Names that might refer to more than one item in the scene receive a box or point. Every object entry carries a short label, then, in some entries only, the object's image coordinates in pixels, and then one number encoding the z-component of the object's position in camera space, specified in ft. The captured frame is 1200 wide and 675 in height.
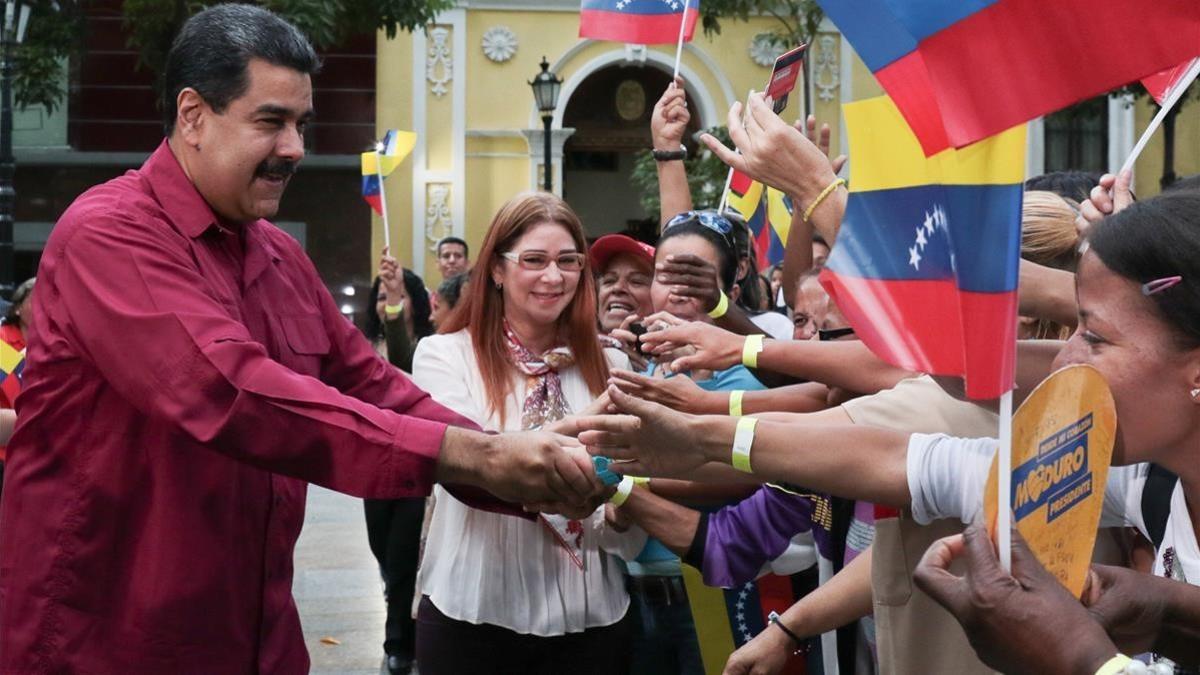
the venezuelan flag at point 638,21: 21.34
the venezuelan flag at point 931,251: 6.68
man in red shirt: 9.43
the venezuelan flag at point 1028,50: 6.57
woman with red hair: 13.79
